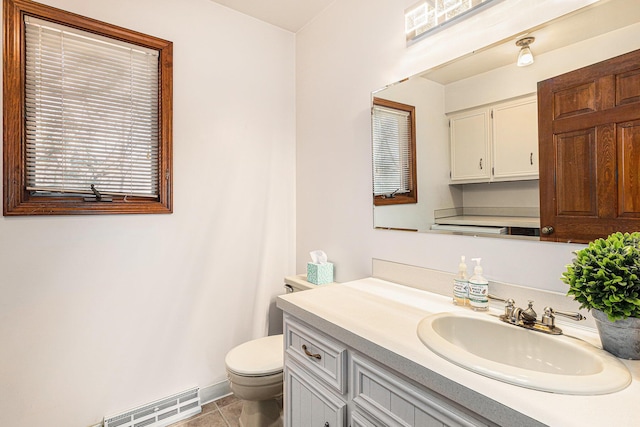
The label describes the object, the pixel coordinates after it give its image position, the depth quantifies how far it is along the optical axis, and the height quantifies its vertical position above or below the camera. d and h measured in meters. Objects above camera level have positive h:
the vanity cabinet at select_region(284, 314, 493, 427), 0.78 -0.54
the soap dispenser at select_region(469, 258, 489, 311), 1.15 -0.29
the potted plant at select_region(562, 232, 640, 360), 0.75 -0.19
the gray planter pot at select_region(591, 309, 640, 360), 0.77 -0.32
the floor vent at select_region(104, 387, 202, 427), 1.70 -1.11
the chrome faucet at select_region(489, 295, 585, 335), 0.96 -0.34
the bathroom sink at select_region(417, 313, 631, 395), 0.67 -0.37
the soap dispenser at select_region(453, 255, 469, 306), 1.21 -0.29
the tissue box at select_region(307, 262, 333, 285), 1.95 -0.38
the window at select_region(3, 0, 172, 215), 1.49 +0.52
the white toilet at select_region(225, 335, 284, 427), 1.56 -0.82
